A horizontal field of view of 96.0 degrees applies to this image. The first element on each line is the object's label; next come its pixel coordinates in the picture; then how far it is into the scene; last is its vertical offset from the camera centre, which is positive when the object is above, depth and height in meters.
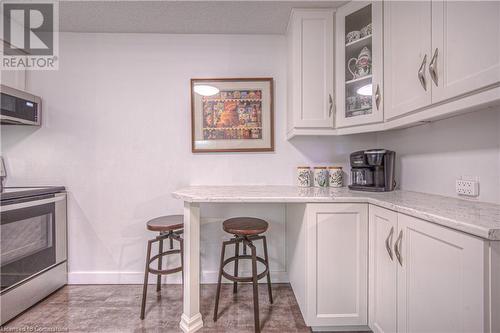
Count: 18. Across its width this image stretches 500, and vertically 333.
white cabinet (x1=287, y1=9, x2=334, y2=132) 1.80 +0.79
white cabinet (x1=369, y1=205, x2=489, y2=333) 0.78 -0.48
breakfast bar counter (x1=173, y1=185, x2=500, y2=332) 1.09 -0.20
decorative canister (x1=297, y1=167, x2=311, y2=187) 2.04 -0.09
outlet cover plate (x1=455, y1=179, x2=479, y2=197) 1.23 -0.12
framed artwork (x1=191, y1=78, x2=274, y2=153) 2.15 +0.51
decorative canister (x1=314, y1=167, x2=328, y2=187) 2.03 -0.09
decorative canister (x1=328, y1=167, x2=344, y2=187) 2.02 -0.09
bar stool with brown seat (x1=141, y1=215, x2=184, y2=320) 1.68 -0.50
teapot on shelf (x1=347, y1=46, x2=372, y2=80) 1.66 +0.77
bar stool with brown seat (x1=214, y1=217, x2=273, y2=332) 1.50 -0.53
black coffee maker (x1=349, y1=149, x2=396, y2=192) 1.63 -0.03
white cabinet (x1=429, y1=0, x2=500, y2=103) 0.88 +0.52
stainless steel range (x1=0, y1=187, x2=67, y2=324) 1.59 -0.64
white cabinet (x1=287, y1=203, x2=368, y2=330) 1.43 -0.62
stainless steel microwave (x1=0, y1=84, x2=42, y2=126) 1.73 +0.49
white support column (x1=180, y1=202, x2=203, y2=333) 1.51 -0.68
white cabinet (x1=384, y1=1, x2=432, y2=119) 1.19 +0.65
